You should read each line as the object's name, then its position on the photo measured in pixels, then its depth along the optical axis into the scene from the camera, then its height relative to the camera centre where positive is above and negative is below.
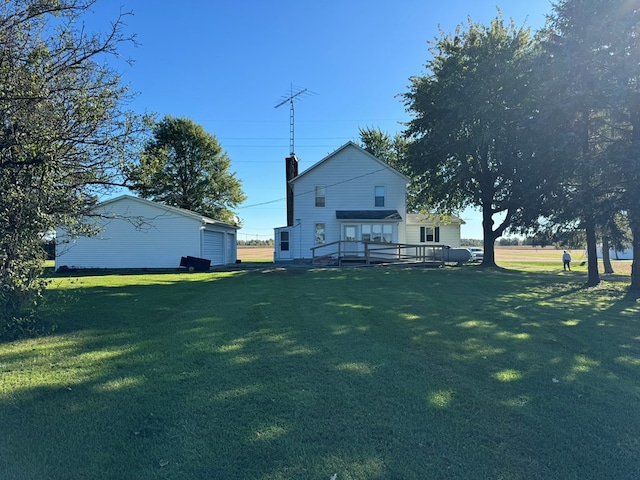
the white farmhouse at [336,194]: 27.78 +3.71
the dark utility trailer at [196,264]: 22.50 -0.67
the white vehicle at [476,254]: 34.88 -0.53
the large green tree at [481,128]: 15.77 +5.72
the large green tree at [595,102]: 12.30 +4.43
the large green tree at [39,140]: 6.17 +1.84
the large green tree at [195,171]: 40.00 +7.87
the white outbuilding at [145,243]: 23.77 +0.51
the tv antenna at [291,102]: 35.00 +12.53
